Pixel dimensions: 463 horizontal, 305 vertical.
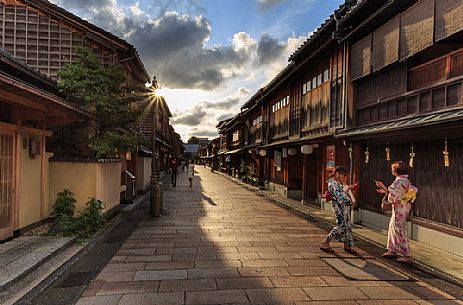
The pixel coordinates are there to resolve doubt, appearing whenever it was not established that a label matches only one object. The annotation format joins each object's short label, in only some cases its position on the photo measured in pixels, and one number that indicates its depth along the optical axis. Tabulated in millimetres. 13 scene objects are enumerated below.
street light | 12195
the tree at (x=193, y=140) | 154512
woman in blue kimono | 7348
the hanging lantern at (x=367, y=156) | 10667
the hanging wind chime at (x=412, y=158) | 8594
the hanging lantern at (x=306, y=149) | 15234
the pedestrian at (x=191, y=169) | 26994
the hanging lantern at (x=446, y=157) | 7387
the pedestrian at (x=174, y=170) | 25641
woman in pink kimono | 6887
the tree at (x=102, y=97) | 10828
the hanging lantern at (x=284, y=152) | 18888
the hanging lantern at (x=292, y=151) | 18142
